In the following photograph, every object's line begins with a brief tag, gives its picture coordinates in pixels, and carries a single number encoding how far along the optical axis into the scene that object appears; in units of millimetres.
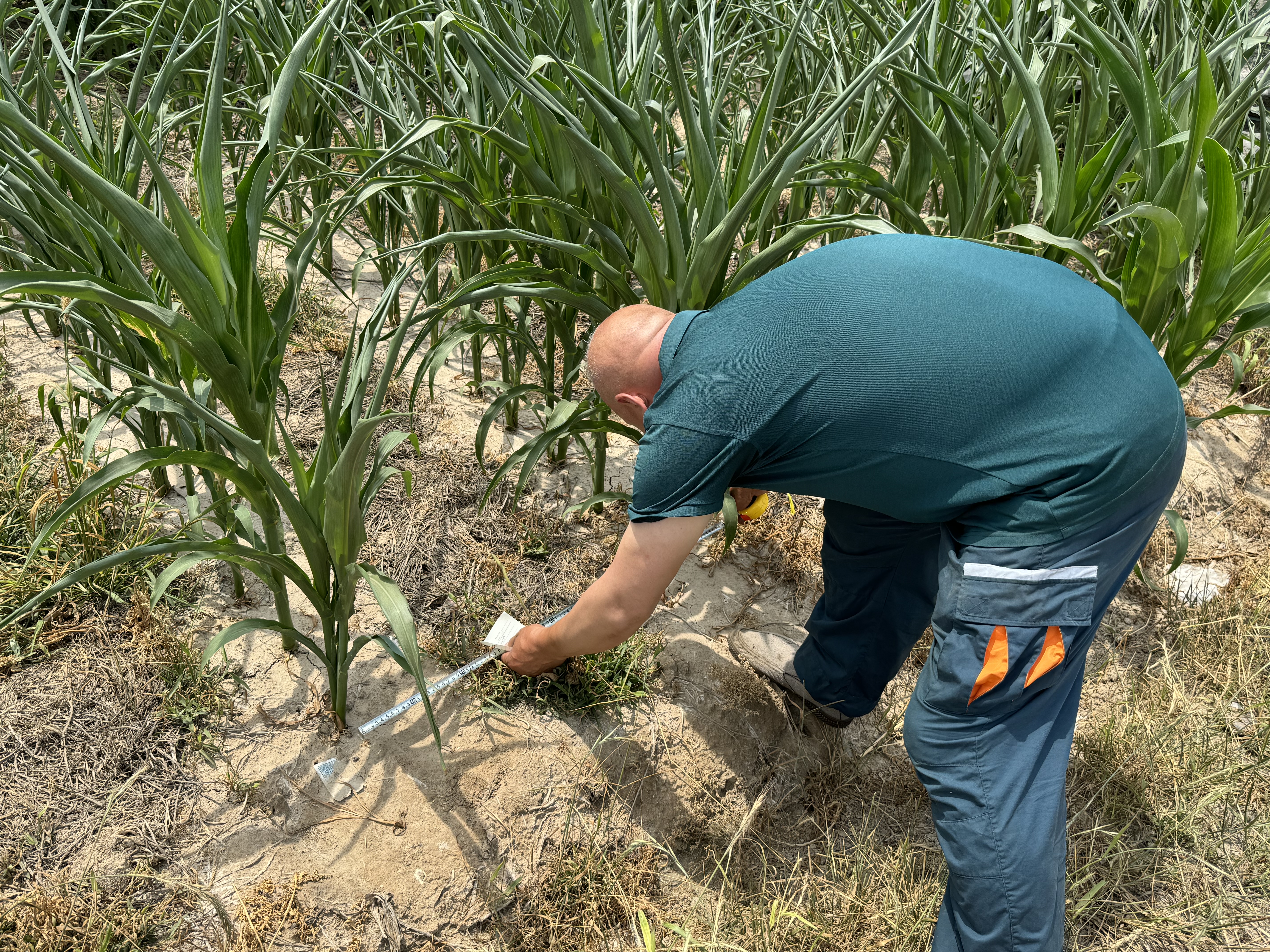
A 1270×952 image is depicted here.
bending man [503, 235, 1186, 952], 1175
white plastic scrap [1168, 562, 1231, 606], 2188
